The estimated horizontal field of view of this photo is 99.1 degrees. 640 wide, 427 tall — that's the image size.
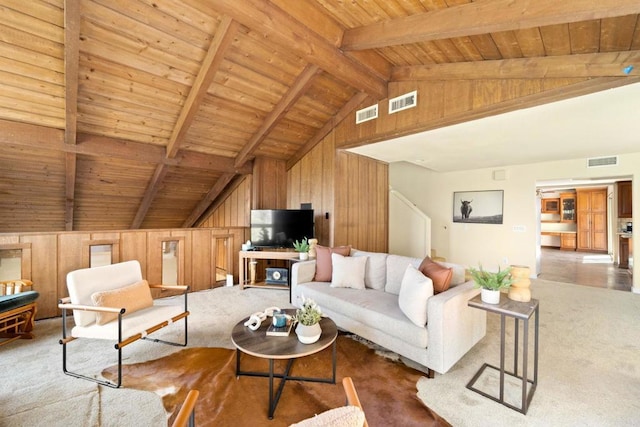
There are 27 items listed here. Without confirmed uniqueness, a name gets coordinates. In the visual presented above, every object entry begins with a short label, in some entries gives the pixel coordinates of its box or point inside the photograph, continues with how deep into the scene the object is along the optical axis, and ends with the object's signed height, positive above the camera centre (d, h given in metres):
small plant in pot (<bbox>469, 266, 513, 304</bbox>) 2.06 -0.52
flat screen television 4.93 -0.22
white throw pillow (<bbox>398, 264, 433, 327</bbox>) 2.20 -0.68
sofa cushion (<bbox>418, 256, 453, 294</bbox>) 2.43 -0.55
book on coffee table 2.09 -0.91
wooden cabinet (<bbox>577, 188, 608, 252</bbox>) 8.66 -0.17
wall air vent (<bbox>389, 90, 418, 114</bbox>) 3.64 +1.56
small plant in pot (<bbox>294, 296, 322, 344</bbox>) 1.97 -0.81
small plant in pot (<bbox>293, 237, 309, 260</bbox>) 4.11 -0.53
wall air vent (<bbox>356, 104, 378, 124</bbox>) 4.16 +1.58
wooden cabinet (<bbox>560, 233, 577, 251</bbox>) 9.41 -0.94
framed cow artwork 6.10 +0.20
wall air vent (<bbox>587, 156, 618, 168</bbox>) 4.88 +0.97
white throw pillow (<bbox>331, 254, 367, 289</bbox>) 3.21 -0.69
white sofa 2.12 -0.90
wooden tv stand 4.60 -0.71
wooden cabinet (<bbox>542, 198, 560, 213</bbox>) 9.97 +0.36
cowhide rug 1.76 -1.30
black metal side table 1.82 -0.81
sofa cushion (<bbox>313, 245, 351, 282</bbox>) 3.55 -0.61
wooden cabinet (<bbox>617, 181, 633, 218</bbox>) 6.06 +0.35
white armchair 2.21 -0.82
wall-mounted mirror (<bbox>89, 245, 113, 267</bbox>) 4.61 -0.74
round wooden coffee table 1.81 -0.93
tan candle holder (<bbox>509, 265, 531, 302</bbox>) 2.09 -0.55
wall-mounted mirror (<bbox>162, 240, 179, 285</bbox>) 4.46 -0.82
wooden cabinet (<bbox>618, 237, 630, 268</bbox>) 6.64 -0.95
